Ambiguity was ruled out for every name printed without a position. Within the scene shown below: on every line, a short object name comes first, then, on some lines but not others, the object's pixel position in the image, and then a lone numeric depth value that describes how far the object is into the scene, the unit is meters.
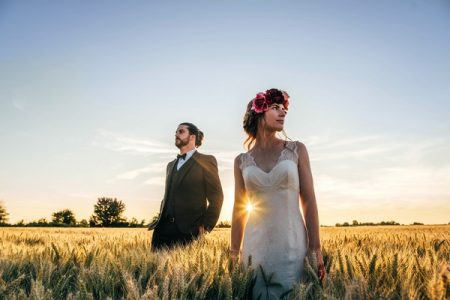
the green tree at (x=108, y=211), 74.44
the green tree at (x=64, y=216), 63.97
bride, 2.85
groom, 5.19
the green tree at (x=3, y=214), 57.65
